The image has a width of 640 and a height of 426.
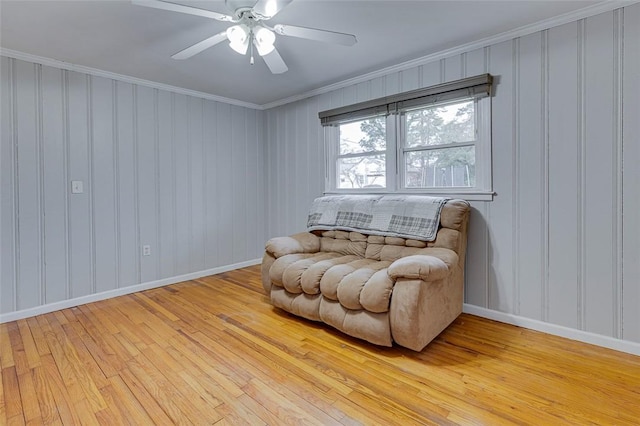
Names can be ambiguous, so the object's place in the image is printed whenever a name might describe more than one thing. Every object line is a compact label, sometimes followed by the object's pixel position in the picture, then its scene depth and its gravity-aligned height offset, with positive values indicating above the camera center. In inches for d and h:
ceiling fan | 69.4 +42.7
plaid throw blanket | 104.0 -2.5
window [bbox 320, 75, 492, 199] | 105.0 +24.5
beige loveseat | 79.5 -20.5
